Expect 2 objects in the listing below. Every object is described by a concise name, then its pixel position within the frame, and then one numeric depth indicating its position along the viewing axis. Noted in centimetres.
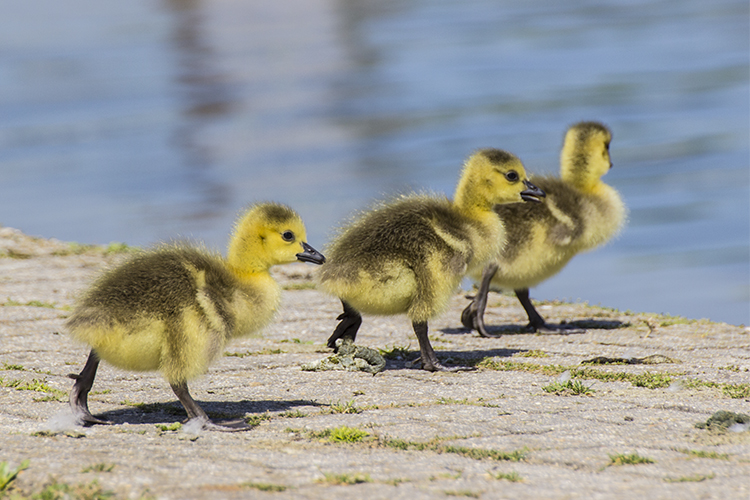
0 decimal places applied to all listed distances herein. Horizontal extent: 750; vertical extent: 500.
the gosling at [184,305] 1022
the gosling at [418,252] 1331
